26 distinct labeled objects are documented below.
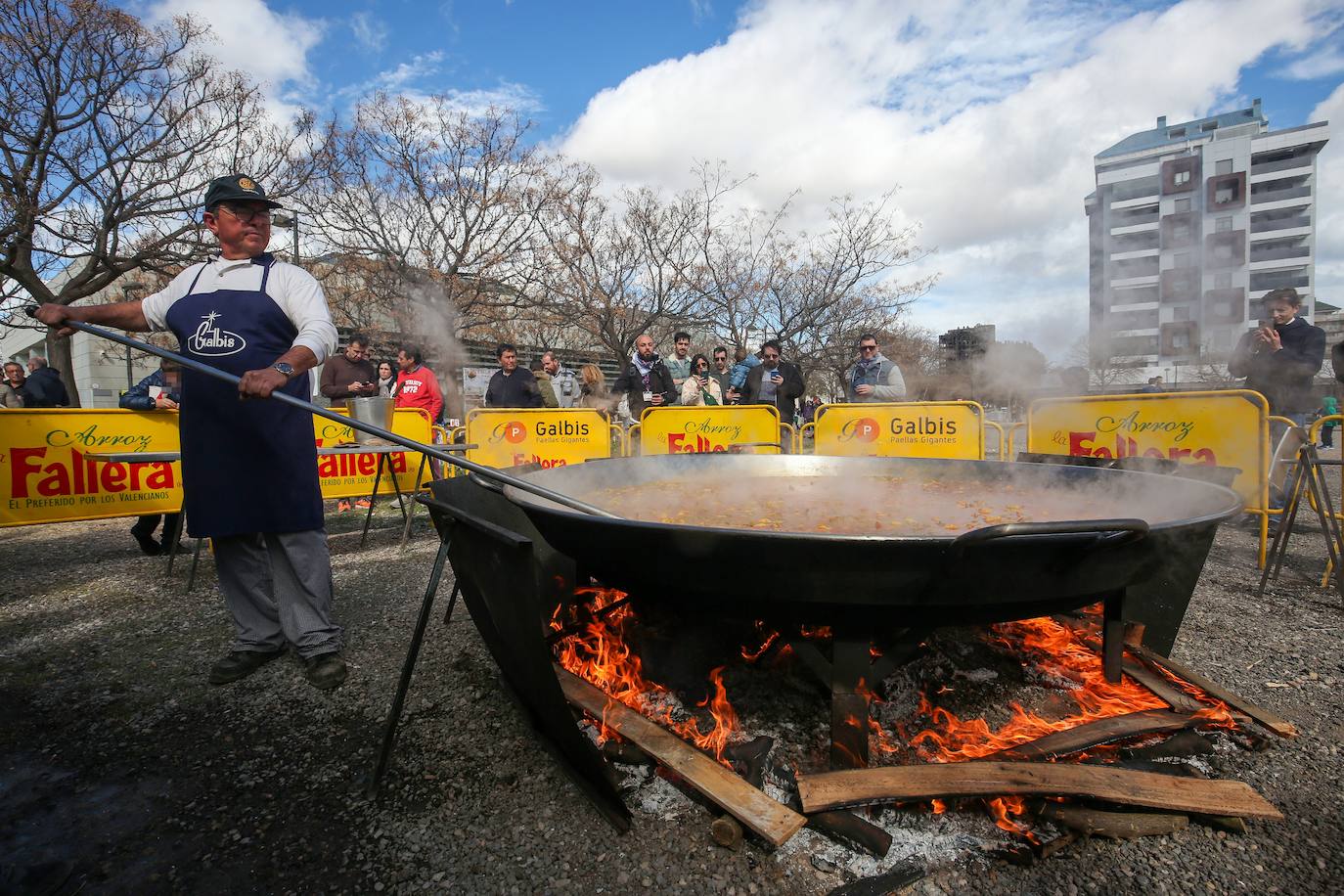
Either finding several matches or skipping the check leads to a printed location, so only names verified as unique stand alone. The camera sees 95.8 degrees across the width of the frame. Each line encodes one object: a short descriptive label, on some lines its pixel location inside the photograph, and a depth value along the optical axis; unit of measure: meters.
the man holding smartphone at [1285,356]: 5.71
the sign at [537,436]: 7.39
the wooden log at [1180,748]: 2.10
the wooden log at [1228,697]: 2.15
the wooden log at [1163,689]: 2.22
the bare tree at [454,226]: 16.41
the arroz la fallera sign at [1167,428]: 4.89
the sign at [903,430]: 6.75
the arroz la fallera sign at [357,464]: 6.74
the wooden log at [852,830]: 1.73
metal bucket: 4.65
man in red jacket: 7.71
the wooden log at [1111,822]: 1.73
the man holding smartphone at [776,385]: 8.66
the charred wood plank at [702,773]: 1.67
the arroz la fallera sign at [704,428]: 7.61
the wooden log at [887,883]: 1.62
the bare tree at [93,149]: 11.18
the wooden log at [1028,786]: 1.74
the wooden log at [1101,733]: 1.98
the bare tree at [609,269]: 16.70
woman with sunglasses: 8.81
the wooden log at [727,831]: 1.71
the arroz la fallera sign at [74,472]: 5.25
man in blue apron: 2.71
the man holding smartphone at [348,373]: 7.27
